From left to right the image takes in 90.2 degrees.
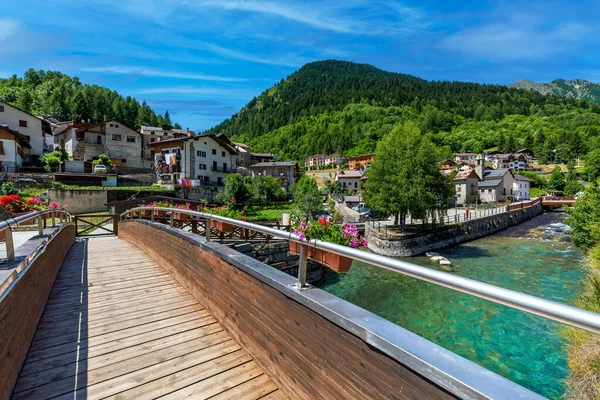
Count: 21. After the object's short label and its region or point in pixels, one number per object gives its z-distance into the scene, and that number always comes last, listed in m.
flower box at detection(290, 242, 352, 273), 2.44
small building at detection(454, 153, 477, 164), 102.19
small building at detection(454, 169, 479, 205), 57.22
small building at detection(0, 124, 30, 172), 33.53
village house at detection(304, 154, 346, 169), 126.25
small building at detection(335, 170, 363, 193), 77.66
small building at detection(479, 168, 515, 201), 59.60
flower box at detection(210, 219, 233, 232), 4.88
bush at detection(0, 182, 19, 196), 26.37
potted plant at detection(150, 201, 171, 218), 11.35
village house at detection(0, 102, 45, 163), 41.34
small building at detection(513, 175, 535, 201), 63.66
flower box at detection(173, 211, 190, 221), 7.99
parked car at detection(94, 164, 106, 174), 38.19
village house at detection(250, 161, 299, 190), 69.38
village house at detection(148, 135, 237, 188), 42.88
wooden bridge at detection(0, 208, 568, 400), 1.55
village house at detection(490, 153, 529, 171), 95.38
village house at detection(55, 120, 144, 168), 48.25
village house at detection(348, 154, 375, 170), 111.75
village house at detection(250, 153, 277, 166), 81.56
